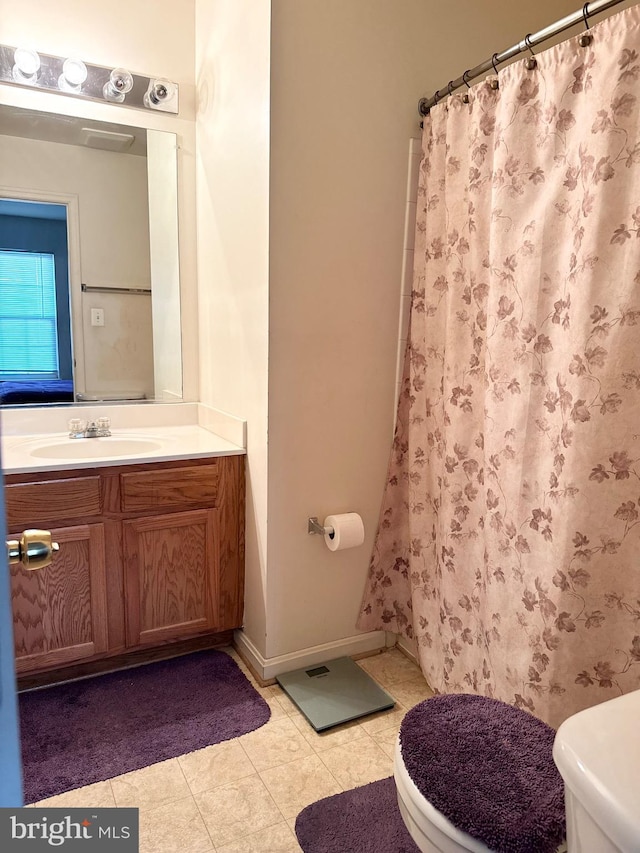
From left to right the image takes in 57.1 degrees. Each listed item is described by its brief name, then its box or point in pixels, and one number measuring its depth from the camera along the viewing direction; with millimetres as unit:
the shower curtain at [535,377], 1340
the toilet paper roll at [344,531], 2000
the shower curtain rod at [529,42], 1336
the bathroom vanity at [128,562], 1864
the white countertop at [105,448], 1856
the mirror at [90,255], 2119
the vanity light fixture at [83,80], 2020
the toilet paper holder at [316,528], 2035
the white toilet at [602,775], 796
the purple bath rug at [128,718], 1669
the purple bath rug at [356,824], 1446
